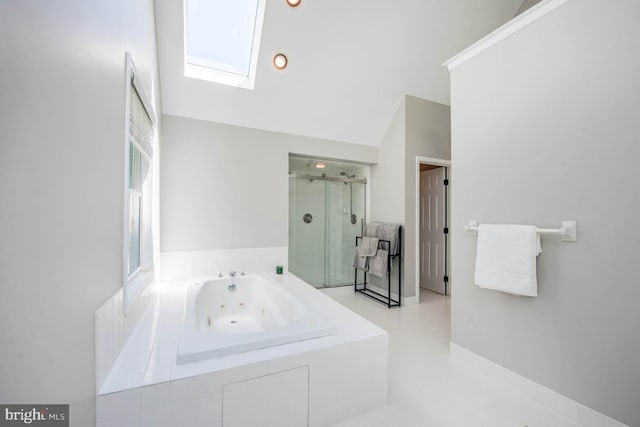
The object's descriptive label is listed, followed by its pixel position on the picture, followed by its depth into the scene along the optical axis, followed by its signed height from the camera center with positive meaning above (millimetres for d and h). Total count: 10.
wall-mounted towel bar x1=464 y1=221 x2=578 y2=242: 1554 -90
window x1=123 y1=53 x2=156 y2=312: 1312 +212
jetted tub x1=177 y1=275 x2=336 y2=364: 1389 -690
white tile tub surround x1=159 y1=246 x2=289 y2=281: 2760 -507
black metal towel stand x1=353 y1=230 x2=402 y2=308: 3422 -999
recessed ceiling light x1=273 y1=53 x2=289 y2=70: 2635 +1536
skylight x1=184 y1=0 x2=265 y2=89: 2420 +1720
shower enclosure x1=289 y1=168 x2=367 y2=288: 3795 -115
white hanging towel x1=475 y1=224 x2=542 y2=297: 1686 -283
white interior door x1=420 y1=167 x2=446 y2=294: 4094 -220
